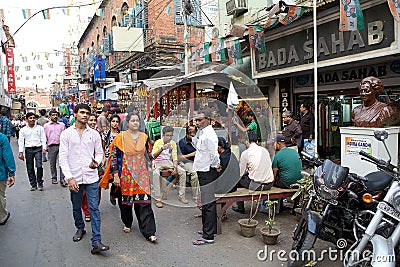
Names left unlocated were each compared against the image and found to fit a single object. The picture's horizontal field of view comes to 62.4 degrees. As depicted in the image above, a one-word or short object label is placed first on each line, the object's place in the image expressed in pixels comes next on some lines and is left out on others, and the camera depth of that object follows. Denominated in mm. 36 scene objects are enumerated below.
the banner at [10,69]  31266
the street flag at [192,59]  11336
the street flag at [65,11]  10996
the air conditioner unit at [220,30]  12758
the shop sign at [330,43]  5898
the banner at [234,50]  9031
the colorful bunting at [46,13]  10451
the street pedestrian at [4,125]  10867
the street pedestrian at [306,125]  7824
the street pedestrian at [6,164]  4820
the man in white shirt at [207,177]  4234
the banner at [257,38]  8195
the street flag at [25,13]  10948
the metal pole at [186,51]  10628
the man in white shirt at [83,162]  3947
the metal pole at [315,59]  5682
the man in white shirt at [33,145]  7016
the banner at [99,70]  19781
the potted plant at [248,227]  4402
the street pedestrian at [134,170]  4191
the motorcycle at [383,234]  2781
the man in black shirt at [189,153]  6223
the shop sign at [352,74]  6909
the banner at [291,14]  6676
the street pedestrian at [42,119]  8332
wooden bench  4484
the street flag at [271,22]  7427
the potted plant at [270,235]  4137
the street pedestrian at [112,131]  5668
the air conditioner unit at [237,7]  11086
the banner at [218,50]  9695
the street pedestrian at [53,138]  7520
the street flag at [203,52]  10664
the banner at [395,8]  4948
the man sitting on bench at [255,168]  4840
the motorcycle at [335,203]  3221
